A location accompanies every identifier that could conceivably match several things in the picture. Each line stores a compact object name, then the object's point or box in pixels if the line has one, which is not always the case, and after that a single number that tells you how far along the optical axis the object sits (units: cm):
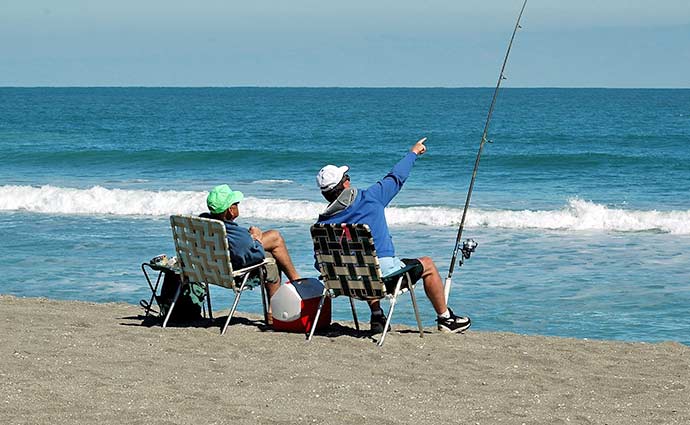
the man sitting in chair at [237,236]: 1388
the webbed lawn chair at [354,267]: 1325
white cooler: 1424
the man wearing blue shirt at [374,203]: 1345
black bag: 1514
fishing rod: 1505
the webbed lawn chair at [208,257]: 1365
